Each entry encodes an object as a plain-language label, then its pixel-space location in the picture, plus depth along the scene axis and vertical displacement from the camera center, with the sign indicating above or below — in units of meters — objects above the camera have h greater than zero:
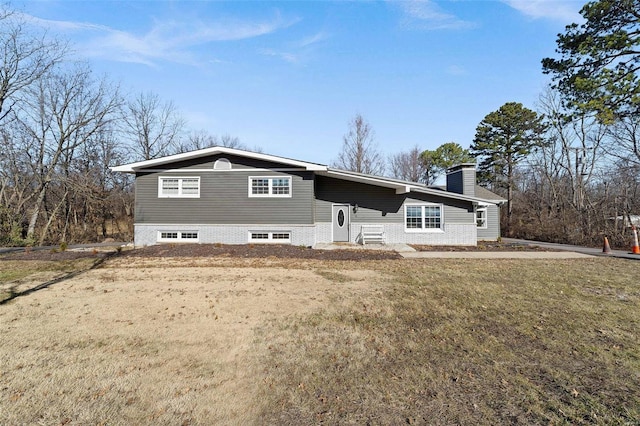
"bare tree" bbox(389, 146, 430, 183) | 46.65 +8.90
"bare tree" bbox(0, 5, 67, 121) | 18.95 +9.02
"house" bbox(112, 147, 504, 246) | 16.00 +1.65
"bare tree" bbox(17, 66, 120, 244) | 20.56 +5.84
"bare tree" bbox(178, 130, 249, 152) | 35.79 +10.26
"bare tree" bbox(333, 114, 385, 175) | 33.78 +7.45
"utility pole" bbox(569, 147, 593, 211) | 25.52 +3.83
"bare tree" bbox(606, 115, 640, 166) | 18.54 +5.27
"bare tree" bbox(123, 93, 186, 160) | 31.84 +8.83
